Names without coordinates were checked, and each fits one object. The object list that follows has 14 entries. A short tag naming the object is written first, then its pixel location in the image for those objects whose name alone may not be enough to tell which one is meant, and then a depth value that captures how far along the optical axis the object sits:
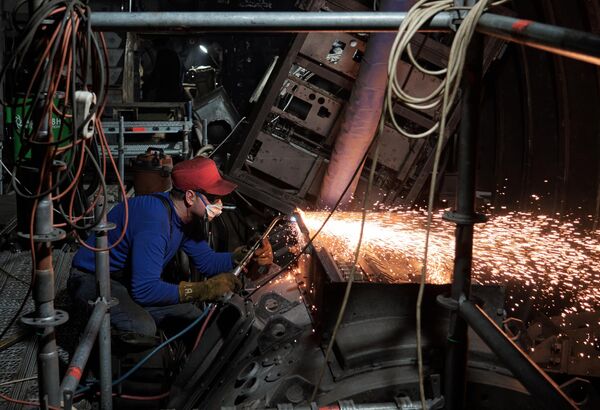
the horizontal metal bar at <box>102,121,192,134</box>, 8.00
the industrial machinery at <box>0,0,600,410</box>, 2.20
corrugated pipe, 6.04
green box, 2.13
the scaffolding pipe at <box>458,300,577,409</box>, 1.84
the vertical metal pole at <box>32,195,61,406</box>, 2.26
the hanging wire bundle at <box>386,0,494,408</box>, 2.11
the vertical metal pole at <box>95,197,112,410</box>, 3.22
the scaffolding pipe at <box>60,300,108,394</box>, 2.43
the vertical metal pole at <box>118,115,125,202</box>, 5.60
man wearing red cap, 4.37
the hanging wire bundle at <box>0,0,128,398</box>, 2.12
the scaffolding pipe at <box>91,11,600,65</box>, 2.26
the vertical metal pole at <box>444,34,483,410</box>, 2.36
